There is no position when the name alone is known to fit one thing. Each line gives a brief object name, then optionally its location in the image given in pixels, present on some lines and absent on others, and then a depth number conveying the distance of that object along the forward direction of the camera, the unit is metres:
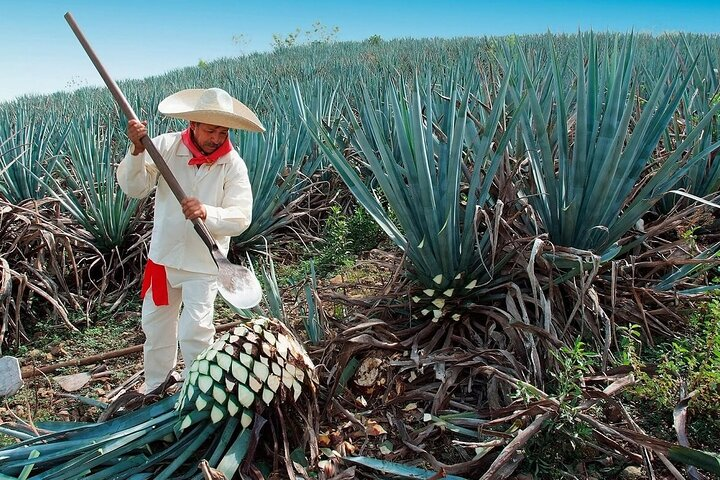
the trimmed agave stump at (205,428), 1.81
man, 2.48
